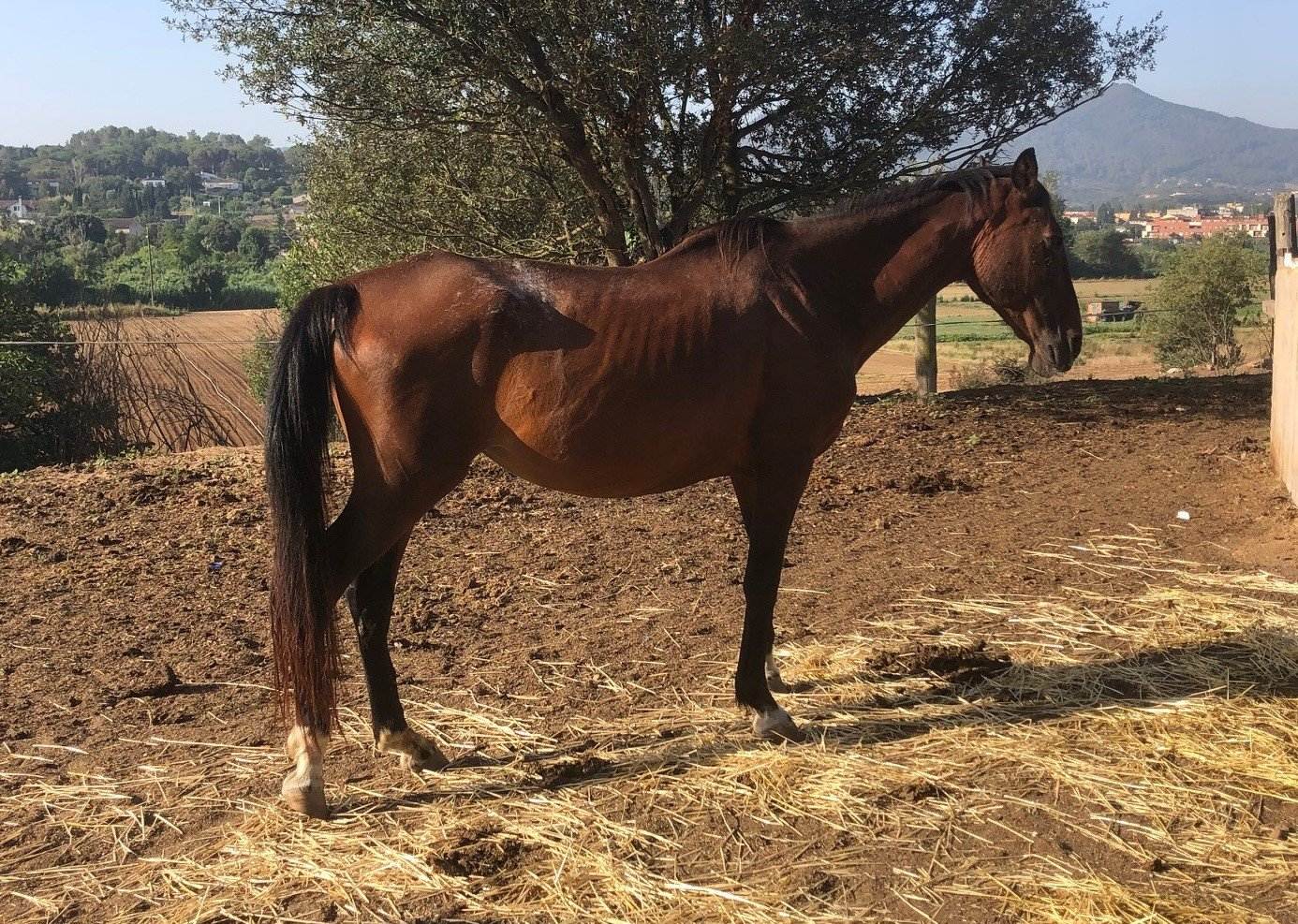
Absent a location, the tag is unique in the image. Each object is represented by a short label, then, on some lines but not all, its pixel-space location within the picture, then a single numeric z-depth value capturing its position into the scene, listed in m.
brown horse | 3.33
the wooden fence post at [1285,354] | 6.63
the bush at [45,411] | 11.81
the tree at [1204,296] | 22.72
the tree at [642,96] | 7.53
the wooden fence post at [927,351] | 11.23
